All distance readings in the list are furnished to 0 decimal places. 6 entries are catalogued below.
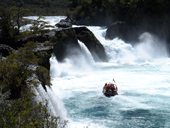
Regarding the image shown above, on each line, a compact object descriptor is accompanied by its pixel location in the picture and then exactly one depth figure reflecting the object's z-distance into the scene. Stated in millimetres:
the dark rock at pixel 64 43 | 48594
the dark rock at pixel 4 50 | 38338
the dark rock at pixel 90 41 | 54031
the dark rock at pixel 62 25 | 63762
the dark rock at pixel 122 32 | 64688
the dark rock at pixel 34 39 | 43844
